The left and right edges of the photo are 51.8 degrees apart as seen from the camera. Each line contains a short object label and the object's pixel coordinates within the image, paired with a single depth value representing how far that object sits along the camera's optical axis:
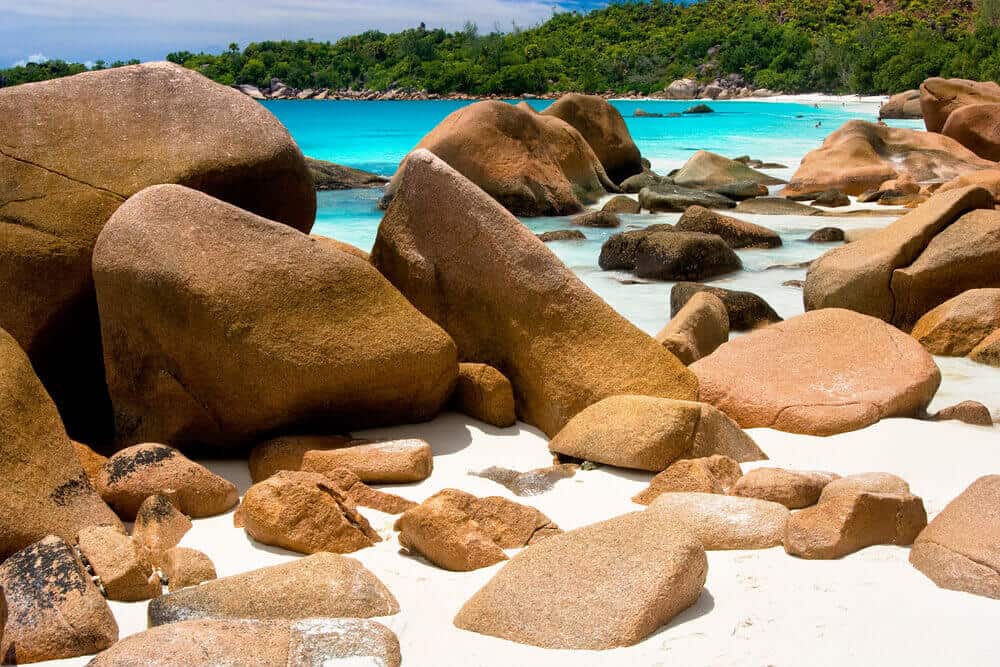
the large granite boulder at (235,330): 4.17
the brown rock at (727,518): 3.32
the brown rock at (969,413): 4.79
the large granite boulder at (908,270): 7.07
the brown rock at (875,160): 16.86
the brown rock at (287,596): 2.84
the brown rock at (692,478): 3.82
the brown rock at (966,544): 2.86
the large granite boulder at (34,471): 3.26
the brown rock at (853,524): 3.19
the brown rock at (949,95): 21.17
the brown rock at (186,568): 3.16
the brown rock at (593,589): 2.68
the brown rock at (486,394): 4.78
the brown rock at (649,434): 4.08
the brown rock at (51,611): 2.69
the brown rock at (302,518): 3.41
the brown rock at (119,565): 3.04
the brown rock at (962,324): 6.57
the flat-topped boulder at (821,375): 4.76
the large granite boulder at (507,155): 14.31
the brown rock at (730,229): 11.54
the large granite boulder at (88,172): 4.61
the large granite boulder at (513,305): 4.76
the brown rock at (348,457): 4.05
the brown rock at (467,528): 3.30
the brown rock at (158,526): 3.43
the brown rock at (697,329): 5.79
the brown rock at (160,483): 3.71
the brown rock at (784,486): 3.69
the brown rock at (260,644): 2.46
